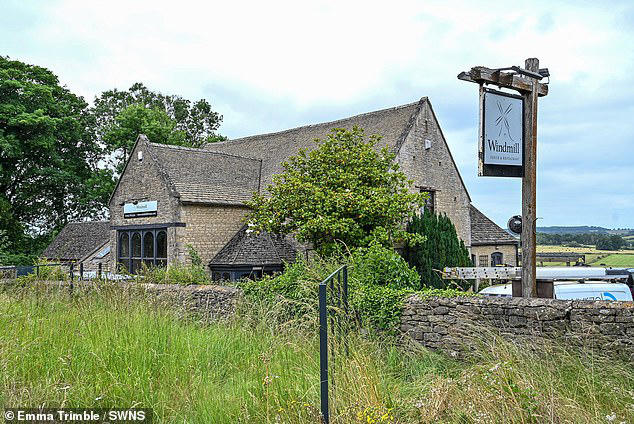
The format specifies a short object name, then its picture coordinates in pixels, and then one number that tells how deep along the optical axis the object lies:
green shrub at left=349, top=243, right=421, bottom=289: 9.89
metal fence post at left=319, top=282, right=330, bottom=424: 4.44
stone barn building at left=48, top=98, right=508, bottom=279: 21.66
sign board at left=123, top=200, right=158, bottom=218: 22.64
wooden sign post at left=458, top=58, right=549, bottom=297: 8.71
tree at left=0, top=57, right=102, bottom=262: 33.78
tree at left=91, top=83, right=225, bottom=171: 38.16
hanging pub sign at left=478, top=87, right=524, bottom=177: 8.29
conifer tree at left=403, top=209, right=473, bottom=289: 20.78
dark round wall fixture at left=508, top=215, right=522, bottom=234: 9.07
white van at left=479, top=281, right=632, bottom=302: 11.30
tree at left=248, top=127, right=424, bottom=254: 17.31
